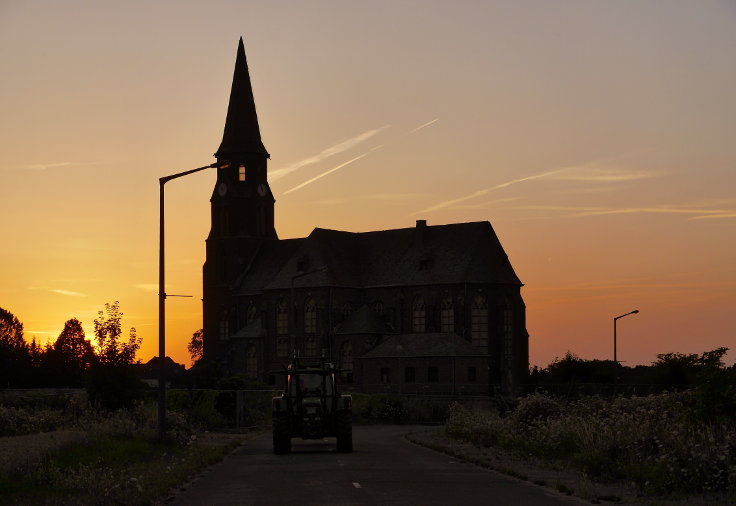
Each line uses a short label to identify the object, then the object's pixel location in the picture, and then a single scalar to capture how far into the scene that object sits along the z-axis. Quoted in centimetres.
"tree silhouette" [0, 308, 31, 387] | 12700
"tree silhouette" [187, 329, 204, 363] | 18400
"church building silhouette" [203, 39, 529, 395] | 10844
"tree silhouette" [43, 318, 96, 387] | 13362
